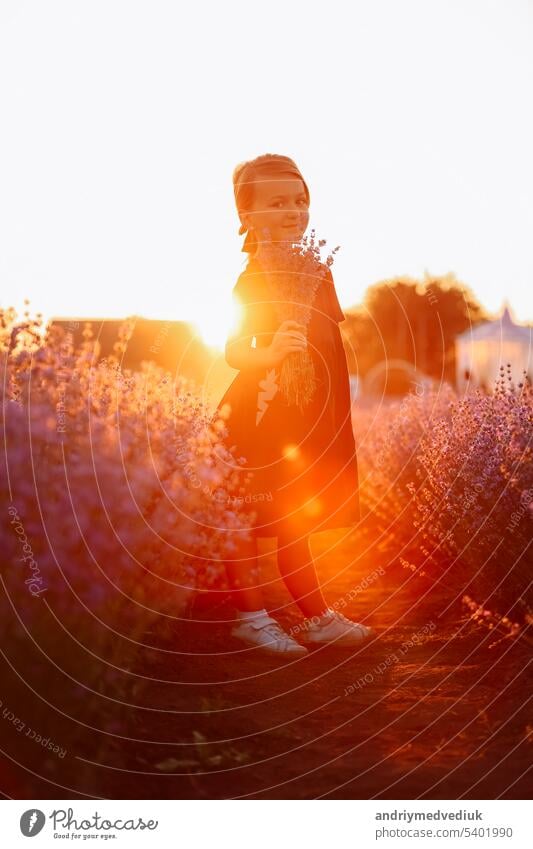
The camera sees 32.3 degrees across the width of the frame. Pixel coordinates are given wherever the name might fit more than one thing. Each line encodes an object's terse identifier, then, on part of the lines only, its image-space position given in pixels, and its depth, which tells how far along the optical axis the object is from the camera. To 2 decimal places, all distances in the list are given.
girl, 4.89
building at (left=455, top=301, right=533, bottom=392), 25.45
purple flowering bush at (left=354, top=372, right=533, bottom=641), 4.74
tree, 24.91
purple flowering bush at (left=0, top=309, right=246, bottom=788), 3.08
